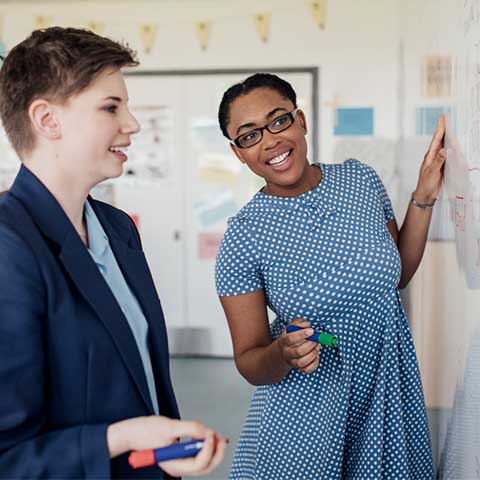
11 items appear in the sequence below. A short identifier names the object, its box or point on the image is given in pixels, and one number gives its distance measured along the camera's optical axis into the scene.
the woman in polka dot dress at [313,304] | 1.46
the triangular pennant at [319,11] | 4.32
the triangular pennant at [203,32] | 4.50
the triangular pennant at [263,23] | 4.43
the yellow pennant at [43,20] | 4.55
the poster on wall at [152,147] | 4.69
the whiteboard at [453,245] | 1.38
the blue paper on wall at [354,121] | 4.35
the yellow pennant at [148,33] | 4.54
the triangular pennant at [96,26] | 4.52
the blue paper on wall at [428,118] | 1.81
